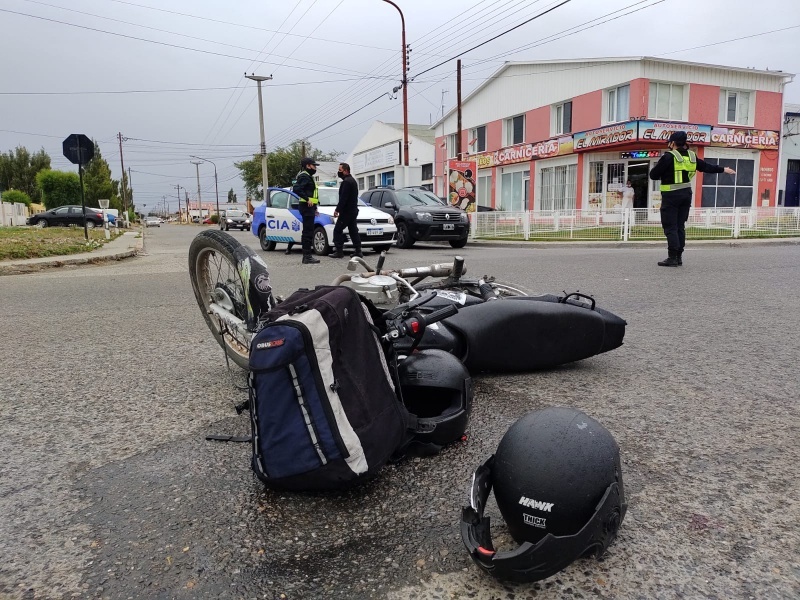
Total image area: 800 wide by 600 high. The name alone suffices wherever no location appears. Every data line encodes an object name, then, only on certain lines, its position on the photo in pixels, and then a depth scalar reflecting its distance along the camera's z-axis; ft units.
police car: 43.06
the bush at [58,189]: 153.99
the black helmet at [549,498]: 5.30
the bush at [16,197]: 153.93
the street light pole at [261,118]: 135.85
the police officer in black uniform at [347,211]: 38.06
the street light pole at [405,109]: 81.51
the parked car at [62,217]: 124.26
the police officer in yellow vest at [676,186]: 29.76
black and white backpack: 6.41
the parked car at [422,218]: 49.37
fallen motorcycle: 10.53
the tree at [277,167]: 232.32
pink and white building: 79.00
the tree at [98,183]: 178.91
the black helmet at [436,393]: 8.27
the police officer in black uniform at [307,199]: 37.37
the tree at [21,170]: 197.06
